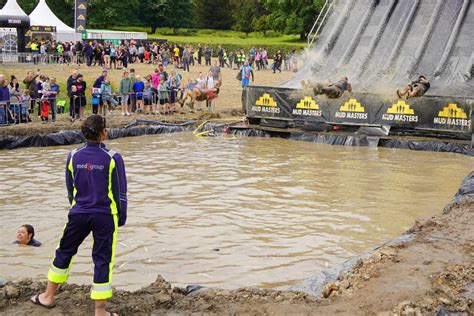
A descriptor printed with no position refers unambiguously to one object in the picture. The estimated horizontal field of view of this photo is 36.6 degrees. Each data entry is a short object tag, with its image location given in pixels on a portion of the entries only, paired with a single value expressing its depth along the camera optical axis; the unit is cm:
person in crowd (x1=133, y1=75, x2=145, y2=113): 2409
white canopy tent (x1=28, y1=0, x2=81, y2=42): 4534
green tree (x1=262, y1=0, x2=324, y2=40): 6444
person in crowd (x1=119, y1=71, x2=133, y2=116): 2345
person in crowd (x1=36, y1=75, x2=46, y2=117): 2141
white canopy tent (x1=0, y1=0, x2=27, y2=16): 3798
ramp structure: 2066
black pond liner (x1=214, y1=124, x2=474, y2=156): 1972
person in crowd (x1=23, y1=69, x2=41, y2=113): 2161
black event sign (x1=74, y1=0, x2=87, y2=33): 4128
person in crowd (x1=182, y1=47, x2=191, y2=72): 4028
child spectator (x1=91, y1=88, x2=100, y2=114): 2234
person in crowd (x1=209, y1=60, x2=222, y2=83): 2940
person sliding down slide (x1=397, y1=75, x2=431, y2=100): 2070
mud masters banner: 1995
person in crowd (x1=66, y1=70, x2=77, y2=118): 2147
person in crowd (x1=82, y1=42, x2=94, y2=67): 3756
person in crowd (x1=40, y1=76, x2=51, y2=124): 2112
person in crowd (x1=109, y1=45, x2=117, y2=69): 3753
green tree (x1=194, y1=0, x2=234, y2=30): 8062
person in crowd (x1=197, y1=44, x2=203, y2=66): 4725
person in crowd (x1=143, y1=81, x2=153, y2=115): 2409
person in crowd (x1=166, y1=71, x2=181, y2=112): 2539
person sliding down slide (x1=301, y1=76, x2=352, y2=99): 2182
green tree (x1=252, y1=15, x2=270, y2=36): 7462
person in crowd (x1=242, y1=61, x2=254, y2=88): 3155
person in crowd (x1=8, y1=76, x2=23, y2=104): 2039
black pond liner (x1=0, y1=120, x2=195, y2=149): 1923
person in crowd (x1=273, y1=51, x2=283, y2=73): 4141
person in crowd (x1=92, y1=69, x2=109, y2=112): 2248
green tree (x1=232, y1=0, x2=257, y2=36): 7650
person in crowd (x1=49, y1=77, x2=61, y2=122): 2120
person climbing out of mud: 2570
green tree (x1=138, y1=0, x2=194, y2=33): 7681
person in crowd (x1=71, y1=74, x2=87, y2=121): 2119
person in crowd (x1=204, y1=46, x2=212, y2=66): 4581
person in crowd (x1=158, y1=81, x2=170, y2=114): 2456
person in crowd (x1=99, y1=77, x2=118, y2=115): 2252
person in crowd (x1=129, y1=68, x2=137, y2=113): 2416
